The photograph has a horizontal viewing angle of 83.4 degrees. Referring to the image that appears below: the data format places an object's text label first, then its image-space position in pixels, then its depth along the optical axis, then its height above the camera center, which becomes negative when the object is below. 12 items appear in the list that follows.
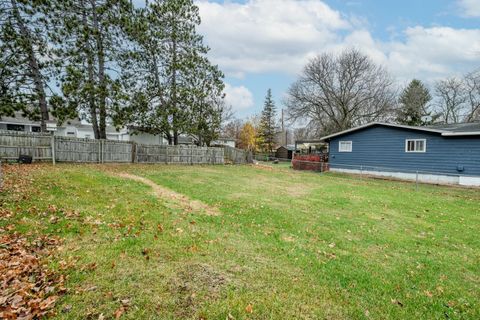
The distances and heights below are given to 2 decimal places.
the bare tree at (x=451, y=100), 36.38 +6.72
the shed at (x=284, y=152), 46.11 -0.94
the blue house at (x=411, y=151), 16.73 -0.27
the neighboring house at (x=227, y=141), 45.51 +0.87
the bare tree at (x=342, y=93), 32.41 +6.61
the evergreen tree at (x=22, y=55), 13.90 +4.70
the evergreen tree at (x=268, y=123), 45.97 +4.00
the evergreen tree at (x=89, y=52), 15.36 +5.67
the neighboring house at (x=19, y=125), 30.98 +2.30
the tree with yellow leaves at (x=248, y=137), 52.84 +1.80
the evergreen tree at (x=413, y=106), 33.16 +5.11
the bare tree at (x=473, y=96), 33.47 +6.83
